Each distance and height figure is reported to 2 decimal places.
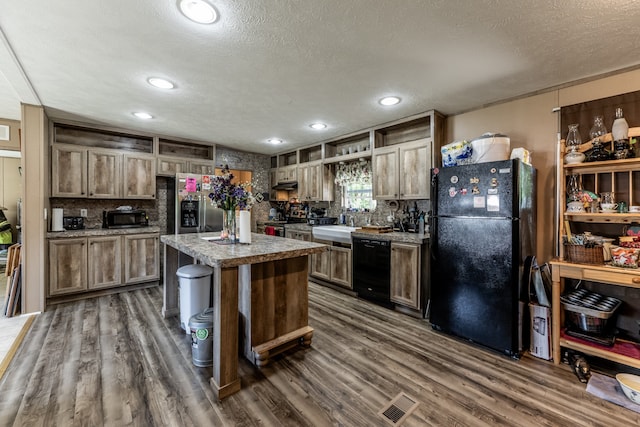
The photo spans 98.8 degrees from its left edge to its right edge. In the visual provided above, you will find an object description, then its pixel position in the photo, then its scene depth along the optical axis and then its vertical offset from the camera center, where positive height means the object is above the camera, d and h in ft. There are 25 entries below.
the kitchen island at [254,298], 6.09 -2.25
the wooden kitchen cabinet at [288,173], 18.10 +2.70
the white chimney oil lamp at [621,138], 7.18 +1.95
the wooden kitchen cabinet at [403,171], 11.29 +1.85
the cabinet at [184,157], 15.14 +3.31
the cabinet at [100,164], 12.61 +2.44
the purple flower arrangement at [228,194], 8.36 +0.59
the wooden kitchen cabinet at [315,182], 16.22 +1.89
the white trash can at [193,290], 8.67 -2.45
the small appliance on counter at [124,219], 13.76 -0.26
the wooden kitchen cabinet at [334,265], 13.03 -2.62
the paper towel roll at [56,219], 12.44 -0.22
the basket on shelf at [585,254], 7.30 -1.15
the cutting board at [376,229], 12.24 -0.75
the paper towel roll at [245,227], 7.95 -0.40
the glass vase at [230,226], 8.69 -0.41
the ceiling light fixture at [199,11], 5.25 +4.04
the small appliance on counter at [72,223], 13.03 -0.42
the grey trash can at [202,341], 7.18 -3.35
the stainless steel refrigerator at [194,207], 14.42 +0.36
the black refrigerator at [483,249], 7.68 -1.13
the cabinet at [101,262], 11.82 -2.24
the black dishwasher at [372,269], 11.41 -2.45
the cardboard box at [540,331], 7.69 -3.40
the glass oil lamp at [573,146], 7.72 +1.93
